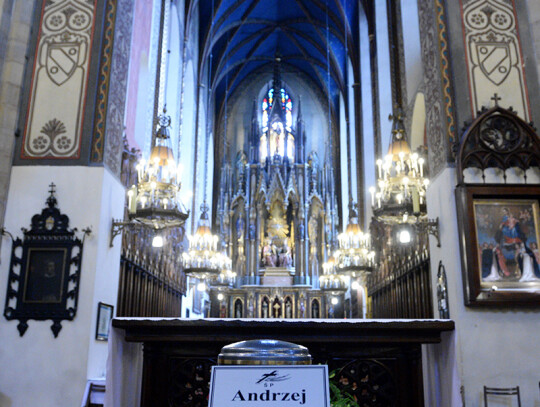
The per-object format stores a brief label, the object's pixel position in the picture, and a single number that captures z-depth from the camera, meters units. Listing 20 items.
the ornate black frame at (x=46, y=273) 7.98
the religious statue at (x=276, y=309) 24.66
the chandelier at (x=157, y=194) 8.90
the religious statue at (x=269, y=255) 26.16
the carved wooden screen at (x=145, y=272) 10.78
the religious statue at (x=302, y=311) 24.42
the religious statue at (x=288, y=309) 24.69
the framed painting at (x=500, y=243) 7.93
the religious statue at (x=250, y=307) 24.38
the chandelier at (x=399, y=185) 8.82
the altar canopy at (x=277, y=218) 24.89
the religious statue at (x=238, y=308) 24.53
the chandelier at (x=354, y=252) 13.89
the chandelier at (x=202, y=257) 14.09
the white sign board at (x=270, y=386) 2.49
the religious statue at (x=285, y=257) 26.07
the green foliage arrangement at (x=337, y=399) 3.67
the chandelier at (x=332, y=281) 19.95
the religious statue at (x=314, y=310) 24.86
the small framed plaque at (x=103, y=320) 8.22
